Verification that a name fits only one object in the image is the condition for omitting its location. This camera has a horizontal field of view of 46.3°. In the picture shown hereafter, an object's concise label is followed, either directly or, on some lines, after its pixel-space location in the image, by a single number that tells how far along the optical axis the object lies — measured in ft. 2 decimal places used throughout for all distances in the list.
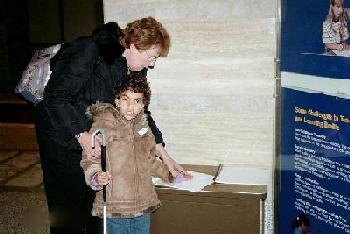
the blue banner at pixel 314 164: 6.62
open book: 7.25
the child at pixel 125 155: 6.61
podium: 7.06
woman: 6.54
